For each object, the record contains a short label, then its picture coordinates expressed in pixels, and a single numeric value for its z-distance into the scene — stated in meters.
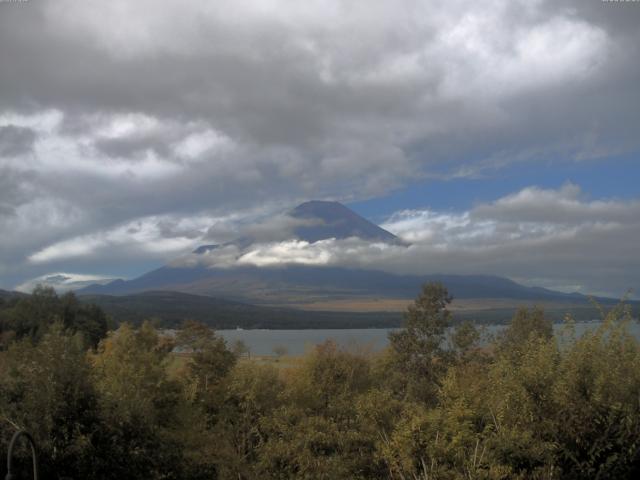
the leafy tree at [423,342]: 38.28
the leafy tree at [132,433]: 12.71
